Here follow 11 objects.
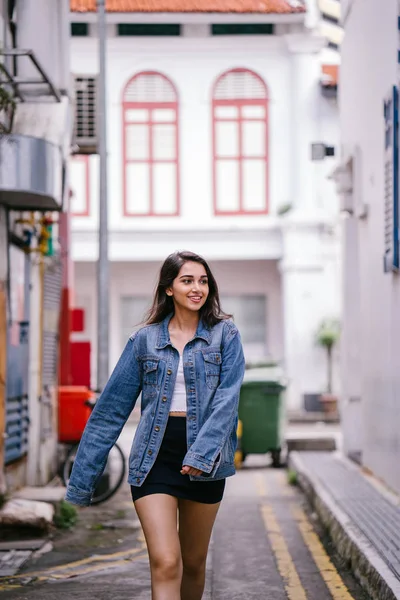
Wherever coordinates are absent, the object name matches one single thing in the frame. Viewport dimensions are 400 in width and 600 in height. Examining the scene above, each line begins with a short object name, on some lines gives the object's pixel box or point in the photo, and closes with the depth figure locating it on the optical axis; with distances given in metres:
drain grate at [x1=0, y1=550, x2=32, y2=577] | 8.65
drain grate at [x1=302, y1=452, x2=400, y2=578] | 8.09
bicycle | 12.82
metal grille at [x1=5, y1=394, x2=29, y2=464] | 11.59
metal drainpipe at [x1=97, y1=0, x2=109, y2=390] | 14.84
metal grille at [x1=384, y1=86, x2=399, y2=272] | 11.23
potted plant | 28.69
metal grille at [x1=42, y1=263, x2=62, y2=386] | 14.32
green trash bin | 17.36
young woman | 5.27
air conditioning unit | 15.69
